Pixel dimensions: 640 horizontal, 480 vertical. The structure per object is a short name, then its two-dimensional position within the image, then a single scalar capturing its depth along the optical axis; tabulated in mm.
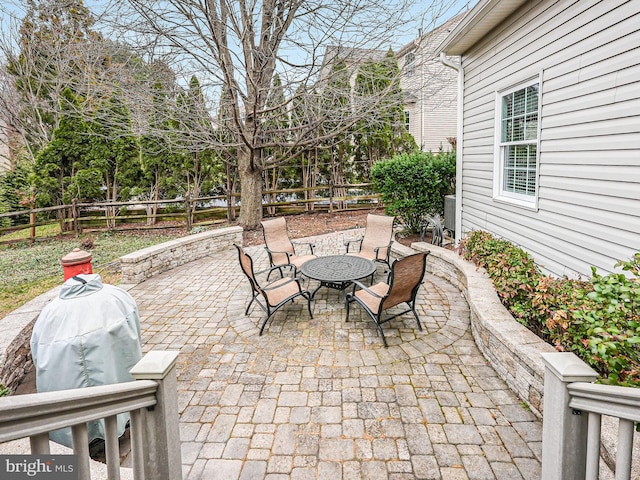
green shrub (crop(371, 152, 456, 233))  7375
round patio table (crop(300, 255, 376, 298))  4754
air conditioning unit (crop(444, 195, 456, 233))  7234
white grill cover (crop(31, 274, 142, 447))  2441
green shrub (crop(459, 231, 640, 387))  1994
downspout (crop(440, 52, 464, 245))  6629
